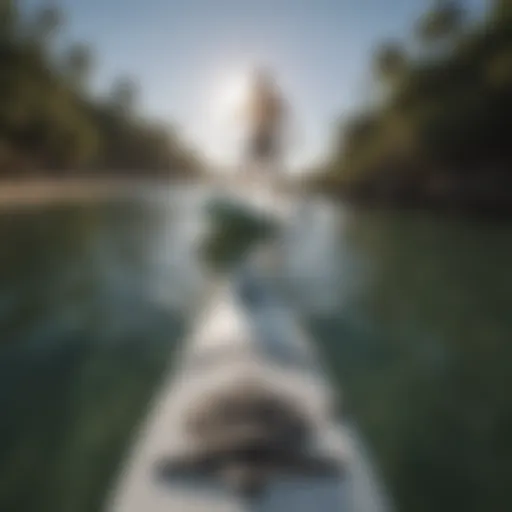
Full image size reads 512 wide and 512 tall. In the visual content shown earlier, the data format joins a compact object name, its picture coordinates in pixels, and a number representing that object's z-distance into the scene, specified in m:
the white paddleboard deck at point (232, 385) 1.50
